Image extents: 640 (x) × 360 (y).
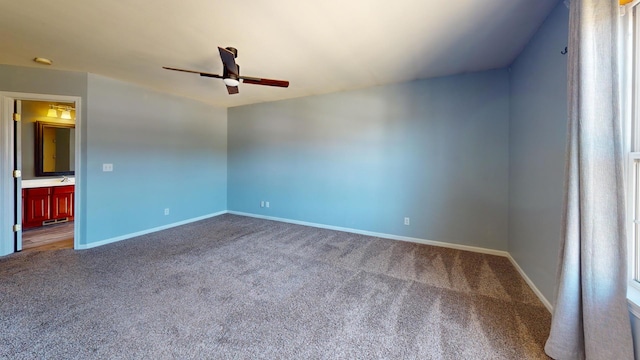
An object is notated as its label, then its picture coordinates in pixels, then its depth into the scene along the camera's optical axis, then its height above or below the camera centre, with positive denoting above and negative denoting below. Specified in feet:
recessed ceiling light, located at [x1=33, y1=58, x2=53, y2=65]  9.39 +4.85
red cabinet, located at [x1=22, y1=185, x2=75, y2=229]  13.92 -1.62
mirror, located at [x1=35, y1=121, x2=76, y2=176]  15.02 +2.08
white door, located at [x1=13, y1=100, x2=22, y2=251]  10.39 +0.24
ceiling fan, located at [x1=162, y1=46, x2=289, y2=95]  7.31 +3.71
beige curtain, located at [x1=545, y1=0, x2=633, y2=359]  3.96 -0.39
